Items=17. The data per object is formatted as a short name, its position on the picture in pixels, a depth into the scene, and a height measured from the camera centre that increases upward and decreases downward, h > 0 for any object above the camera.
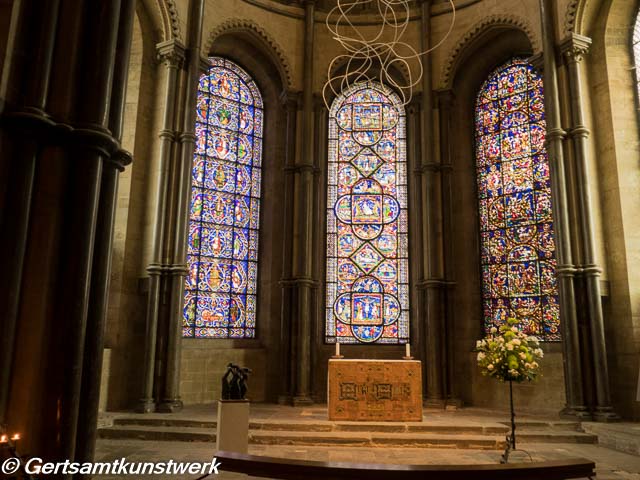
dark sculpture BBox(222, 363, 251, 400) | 7.18 -0.48
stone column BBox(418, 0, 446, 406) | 12.07 +2.32
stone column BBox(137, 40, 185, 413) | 10.40 +2.45
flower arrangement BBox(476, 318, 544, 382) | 7.55 -0.06
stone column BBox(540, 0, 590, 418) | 9.96 +2.26
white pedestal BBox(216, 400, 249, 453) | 6.80 -0.91
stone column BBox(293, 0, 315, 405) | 12.21 +2.57
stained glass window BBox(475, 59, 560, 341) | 11.84 +3.26
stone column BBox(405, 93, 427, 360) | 12.60 +2.87
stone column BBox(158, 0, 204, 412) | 10.51 +2.60
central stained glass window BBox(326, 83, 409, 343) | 13.01 +3.08
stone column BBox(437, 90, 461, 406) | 12.09 +2.53
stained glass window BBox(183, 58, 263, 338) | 12.27 +3.16
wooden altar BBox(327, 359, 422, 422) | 9.49 -0.65
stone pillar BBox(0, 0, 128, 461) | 4.32 +1.11
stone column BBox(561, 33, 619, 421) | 9.75 +2.30
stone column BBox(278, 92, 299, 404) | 12.30 +2.10
